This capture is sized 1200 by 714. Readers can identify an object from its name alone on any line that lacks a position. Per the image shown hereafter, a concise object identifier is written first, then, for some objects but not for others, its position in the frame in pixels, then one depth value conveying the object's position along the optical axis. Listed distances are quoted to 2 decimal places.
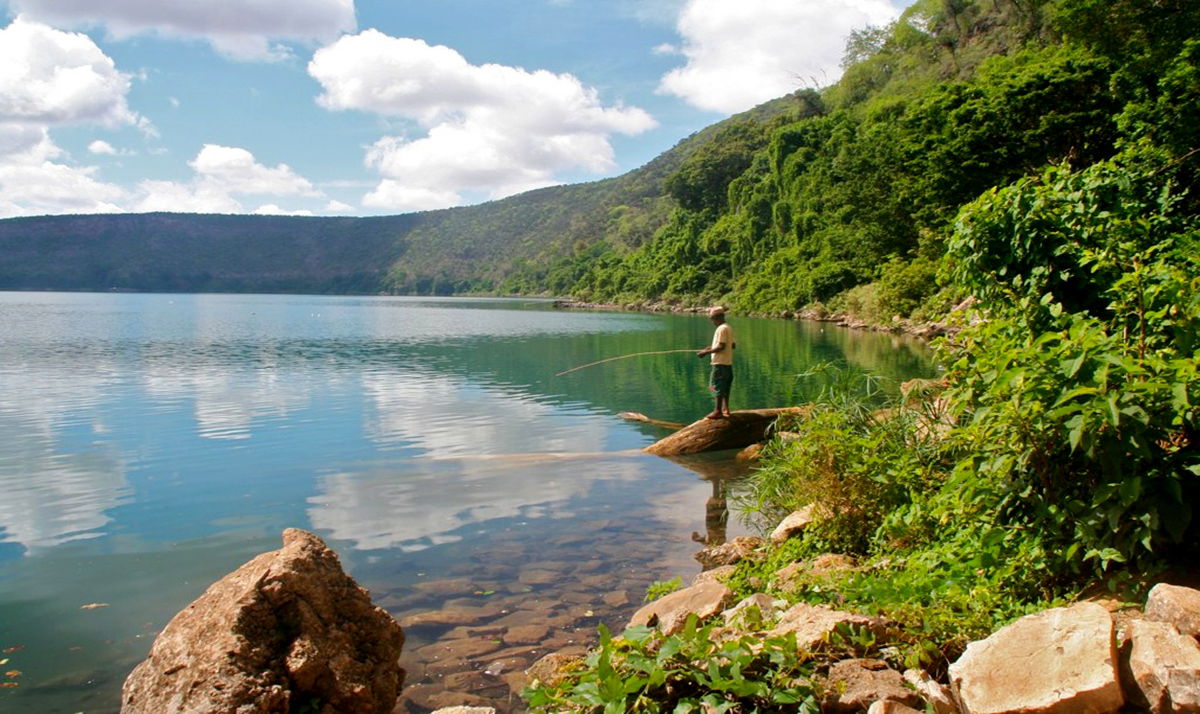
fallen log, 14.45
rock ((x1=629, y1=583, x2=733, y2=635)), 5.84
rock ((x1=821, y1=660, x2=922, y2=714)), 3.62
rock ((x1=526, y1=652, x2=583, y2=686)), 5.56
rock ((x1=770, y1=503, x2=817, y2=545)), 7.95
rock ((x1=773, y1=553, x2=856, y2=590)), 6.18
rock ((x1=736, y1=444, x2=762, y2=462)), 13.63
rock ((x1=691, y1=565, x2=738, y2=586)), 7.34
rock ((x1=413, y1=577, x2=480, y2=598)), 7.85
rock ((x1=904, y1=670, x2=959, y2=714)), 3.53
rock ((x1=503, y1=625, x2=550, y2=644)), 6.69
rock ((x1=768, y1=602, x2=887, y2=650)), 4.12
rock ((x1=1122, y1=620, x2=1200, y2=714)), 3.09
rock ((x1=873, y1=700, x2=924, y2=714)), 3.45
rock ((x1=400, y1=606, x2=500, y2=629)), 7.12
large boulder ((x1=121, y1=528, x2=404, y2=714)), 4.41
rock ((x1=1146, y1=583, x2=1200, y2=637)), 3.45
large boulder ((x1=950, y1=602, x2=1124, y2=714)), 3.22
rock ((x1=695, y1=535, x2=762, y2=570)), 8.44
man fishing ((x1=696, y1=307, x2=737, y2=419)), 14.25
